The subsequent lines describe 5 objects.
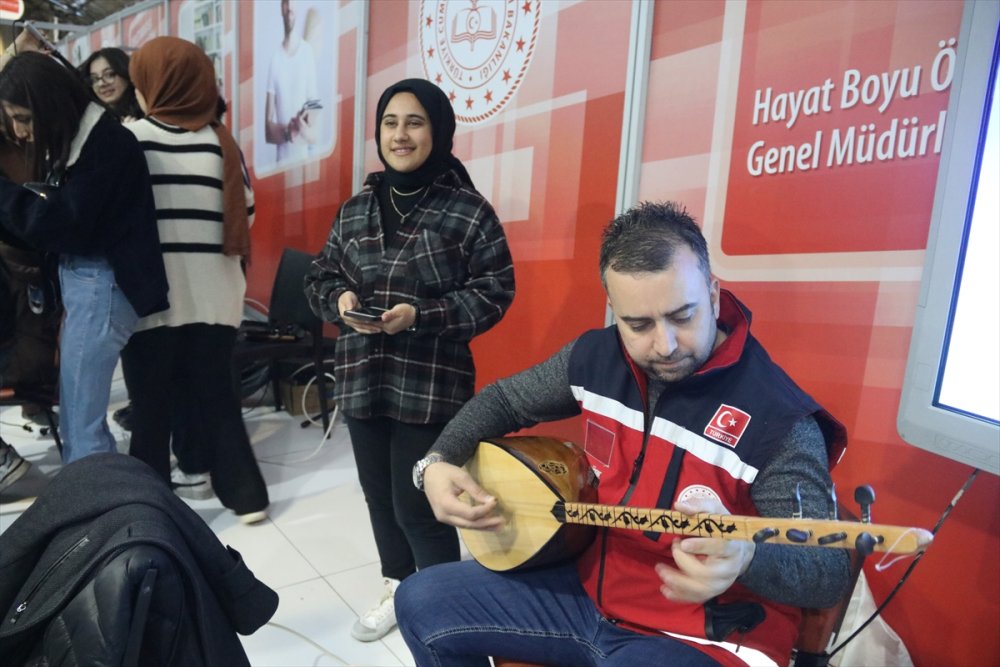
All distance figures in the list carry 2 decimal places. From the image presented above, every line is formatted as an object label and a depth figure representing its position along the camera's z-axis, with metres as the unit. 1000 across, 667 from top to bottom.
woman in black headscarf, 1.67
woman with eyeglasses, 2.83
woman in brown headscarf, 2.12
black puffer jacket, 0.81
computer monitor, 0.98
